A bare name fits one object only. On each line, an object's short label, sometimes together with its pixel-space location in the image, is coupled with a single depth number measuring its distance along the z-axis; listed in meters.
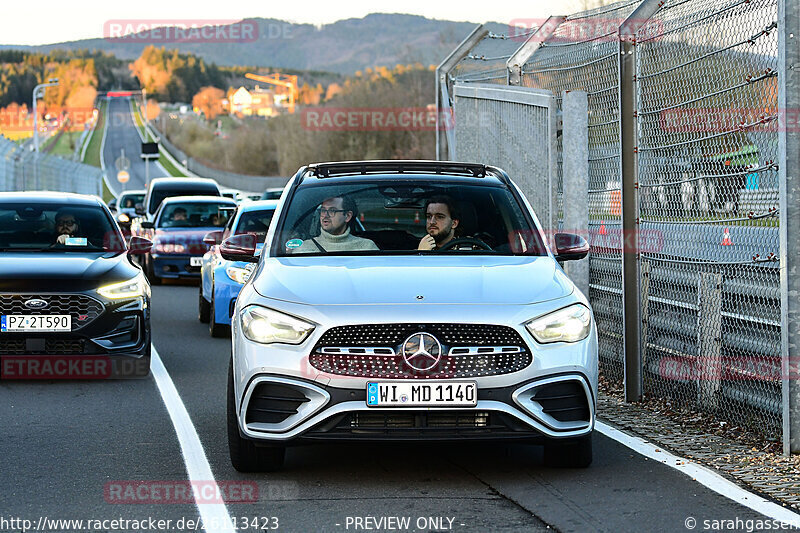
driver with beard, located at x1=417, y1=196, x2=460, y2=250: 7.91
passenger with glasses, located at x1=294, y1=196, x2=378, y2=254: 7.70
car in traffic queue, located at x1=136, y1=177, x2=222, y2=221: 29.95
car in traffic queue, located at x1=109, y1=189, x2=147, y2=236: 39.47
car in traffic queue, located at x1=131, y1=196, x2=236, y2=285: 22.62
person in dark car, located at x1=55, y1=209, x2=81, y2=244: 12.07
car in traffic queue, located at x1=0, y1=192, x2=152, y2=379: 10.71
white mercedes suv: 6.34
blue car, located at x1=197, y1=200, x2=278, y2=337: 14.14
